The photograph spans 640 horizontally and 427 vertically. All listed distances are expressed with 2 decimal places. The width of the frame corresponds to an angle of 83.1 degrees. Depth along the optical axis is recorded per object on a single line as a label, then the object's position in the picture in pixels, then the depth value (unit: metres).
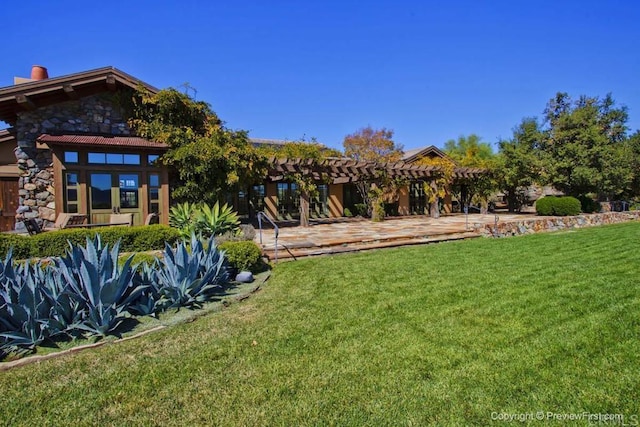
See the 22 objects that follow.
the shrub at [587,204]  19.92
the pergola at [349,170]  15.12
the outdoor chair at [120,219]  11.23
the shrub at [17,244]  7.43
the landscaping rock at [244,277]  6.33
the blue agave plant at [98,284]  3.97
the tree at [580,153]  18.88
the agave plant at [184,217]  9.51
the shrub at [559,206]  17.64
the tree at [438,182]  19.58
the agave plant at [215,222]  8.76
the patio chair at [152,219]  11.79
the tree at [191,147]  12.09
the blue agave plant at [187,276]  4.93
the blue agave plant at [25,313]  3.62
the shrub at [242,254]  6.52
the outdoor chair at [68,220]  10.32
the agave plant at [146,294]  4.61
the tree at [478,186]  21.47
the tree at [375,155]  17.55
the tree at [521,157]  20.08
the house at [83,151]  11.16
